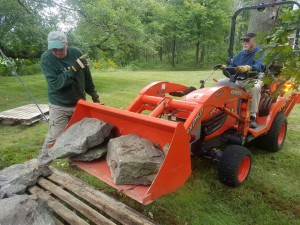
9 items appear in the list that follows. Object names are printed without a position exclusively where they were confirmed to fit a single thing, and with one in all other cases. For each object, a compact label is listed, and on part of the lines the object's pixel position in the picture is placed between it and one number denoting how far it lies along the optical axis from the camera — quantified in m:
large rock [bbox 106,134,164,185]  1.99
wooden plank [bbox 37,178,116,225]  2.15
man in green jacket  2.63
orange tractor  1.91
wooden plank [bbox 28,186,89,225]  2.16
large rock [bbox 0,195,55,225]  2.01
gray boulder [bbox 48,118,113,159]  2.31
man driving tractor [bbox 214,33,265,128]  3.17
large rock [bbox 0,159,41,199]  2.47
